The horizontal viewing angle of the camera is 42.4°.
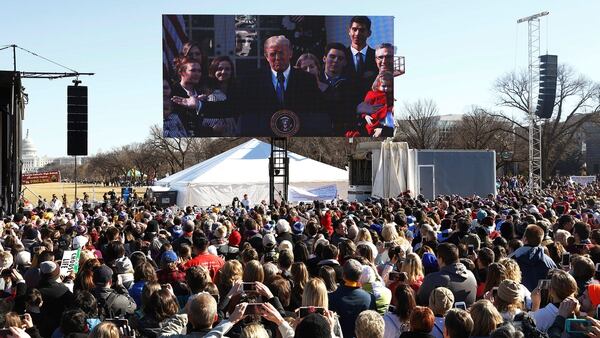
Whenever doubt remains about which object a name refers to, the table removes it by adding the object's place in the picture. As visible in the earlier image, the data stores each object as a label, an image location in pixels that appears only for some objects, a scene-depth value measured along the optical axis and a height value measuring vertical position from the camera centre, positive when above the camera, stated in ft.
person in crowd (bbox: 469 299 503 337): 16.52 -3.26
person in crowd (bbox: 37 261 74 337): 22.81 -4.09
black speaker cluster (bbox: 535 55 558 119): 135.44 +14.61
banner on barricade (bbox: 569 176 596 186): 154.81 -2.37
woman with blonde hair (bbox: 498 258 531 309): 22.59 -3.14
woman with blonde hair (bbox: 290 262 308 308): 21.76 -3.34
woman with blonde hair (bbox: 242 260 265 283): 22.77 -3.15
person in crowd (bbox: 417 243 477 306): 22.93 -3.42
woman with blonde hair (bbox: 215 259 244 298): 23.89 -3.40
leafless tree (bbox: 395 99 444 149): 240.73 +11.88
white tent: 117.19 -2.28
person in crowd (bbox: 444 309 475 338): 15.79 -3.23
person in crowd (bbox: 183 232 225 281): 28.99 -3.57
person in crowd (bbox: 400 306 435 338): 16.58 -3.40
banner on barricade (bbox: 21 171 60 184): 160.93 -2.93
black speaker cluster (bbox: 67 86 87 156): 82.02 +4.72
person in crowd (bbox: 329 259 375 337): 21.18 -3.69
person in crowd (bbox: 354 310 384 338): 15.89 -3.29
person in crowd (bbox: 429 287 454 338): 18.55 -3.28
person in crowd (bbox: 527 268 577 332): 18.95 -3.18
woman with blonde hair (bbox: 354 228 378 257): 33.46 -3.08
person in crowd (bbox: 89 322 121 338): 15.74 -3.40
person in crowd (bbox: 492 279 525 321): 19.45 -3.35
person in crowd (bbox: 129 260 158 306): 24.72 -3.64
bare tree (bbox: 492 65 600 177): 201.36 +15.20
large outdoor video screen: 102.68 +11.95
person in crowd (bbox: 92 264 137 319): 22.52 -3.97
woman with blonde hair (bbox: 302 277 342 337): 19.24 -3.22
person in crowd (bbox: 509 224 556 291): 27.73 -3.35
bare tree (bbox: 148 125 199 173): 268.82 +7.13
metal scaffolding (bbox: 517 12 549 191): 138.92 +11.06
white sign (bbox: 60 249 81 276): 28.81 -3.71
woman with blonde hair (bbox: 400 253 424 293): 24.70 -3.34
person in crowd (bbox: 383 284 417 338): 18.83 -3.53
